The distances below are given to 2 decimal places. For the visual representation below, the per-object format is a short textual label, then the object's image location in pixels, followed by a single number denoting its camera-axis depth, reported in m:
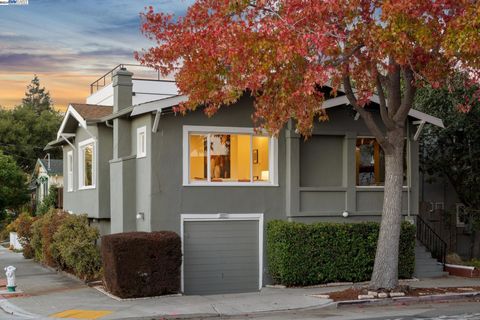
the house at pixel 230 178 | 19.81
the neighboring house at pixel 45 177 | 41.78
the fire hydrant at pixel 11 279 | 18.62
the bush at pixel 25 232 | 28.78
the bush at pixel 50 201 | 34.56
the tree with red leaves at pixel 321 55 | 15.12
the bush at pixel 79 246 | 21.00
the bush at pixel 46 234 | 23.95
